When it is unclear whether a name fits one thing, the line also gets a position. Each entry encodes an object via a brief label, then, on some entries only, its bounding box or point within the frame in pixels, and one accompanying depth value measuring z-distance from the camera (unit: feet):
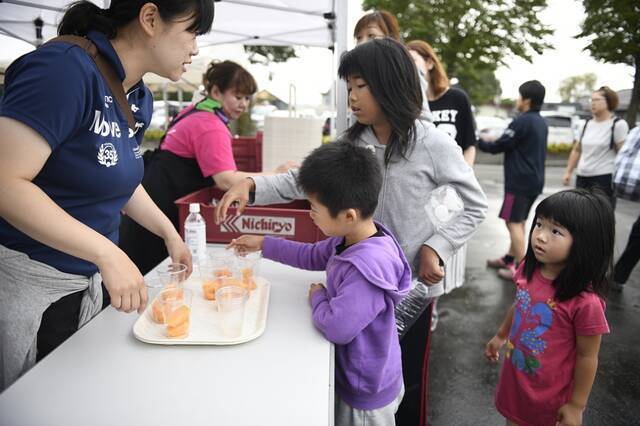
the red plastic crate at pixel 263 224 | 6.62
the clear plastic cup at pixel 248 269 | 5.15
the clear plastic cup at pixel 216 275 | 4.90
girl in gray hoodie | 5.27
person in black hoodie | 13.57
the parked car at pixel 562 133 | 54.54
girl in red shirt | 4.97
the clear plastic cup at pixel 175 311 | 4.02
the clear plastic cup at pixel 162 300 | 4.25
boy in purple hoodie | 3.97
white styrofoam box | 10.97
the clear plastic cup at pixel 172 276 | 4.60
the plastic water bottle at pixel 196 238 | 5.94
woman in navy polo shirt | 3.08
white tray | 3.98
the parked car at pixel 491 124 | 55.72
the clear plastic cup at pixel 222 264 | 5.24
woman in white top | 15.11
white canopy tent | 9.45
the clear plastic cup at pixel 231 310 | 4.11
